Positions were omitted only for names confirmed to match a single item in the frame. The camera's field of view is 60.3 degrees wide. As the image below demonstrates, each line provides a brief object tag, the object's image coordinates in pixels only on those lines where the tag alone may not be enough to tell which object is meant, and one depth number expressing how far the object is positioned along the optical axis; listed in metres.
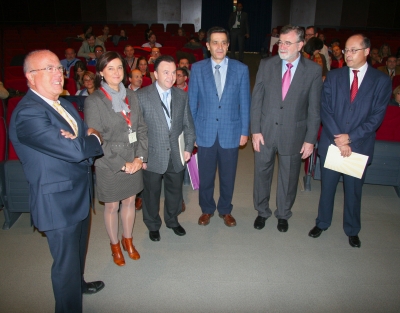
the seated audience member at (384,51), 7.79
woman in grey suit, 2.26
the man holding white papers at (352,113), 2.62
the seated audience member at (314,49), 4.64
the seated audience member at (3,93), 4.20
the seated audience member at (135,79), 4.01
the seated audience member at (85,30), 8.84
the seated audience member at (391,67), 5.78
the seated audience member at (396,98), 4.08
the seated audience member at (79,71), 4.85
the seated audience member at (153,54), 5.95
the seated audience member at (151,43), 7.87
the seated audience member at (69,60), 6.04
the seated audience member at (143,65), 5.00
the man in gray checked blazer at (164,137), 2.60
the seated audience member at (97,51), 6.45
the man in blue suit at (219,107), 2.83
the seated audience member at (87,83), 4.15
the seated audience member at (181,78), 3.96
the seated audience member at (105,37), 9.01
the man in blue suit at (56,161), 1.68
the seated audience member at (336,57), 6.41
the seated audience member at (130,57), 5.77
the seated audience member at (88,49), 7.02
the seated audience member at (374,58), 6.82
